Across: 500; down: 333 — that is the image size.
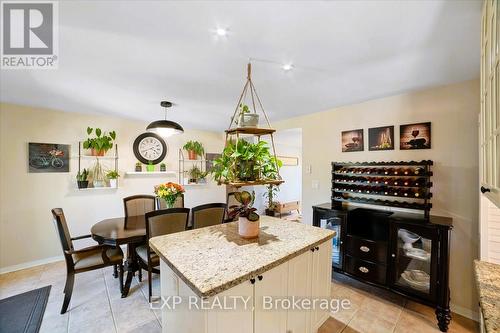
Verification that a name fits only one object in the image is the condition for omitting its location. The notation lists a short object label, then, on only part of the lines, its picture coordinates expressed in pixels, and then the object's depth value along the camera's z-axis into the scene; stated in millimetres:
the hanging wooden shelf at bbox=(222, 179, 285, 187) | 1334
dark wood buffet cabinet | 1974
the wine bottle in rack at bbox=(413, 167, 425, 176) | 2250
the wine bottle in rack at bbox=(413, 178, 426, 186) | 2246
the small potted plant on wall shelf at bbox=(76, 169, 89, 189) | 3361
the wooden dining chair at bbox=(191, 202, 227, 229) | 2484
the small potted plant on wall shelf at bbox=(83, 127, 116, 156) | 3412
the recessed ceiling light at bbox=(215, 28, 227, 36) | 1419
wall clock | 4043
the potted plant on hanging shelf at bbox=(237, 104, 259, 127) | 1449
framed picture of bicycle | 3096
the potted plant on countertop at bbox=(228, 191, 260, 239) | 1563
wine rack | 2248
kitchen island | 1056
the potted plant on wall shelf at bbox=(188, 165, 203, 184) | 4641
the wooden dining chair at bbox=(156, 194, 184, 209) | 3135
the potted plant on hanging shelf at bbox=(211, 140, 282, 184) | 1380
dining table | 2260
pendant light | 2739
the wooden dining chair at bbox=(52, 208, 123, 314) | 2141
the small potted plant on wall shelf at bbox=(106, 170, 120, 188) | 3596
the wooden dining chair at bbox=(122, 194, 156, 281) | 3209
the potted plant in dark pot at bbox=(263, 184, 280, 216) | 1533
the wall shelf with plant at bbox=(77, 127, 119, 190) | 3428
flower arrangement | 2785
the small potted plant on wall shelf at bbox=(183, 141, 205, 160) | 4482
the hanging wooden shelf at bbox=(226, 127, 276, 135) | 1438
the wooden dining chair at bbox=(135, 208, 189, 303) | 2244
